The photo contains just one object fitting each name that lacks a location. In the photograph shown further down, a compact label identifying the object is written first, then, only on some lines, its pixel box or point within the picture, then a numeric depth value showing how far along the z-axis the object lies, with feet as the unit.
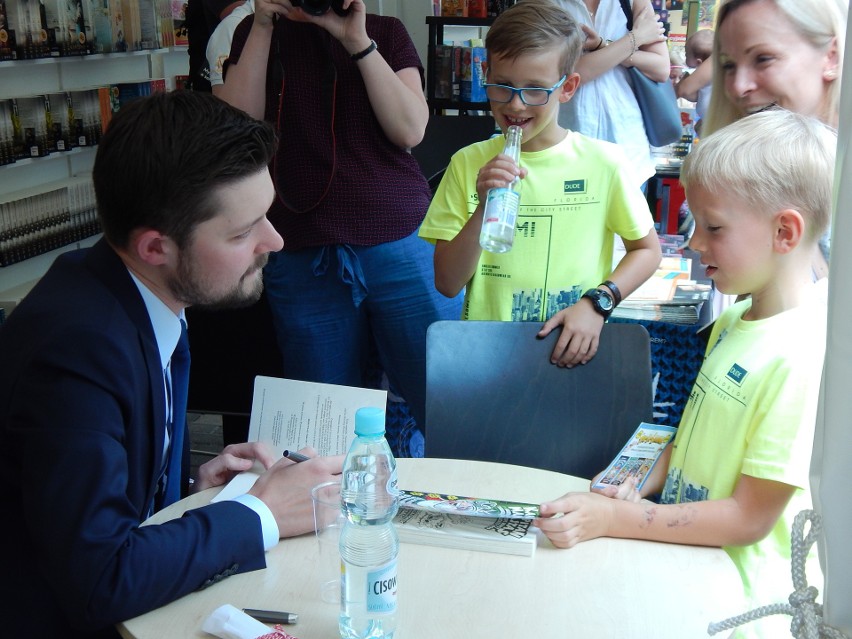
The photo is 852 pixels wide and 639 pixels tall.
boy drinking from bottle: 6.48
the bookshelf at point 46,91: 14.05
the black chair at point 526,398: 6.16
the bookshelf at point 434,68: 15.64
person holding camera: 7.12
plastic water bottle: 3.36
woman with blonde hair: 5.79
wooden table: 3.63
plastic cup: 3.92
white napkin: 3.47
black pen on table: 3.63
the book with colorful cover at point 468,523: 4.15
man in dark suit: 3.66
